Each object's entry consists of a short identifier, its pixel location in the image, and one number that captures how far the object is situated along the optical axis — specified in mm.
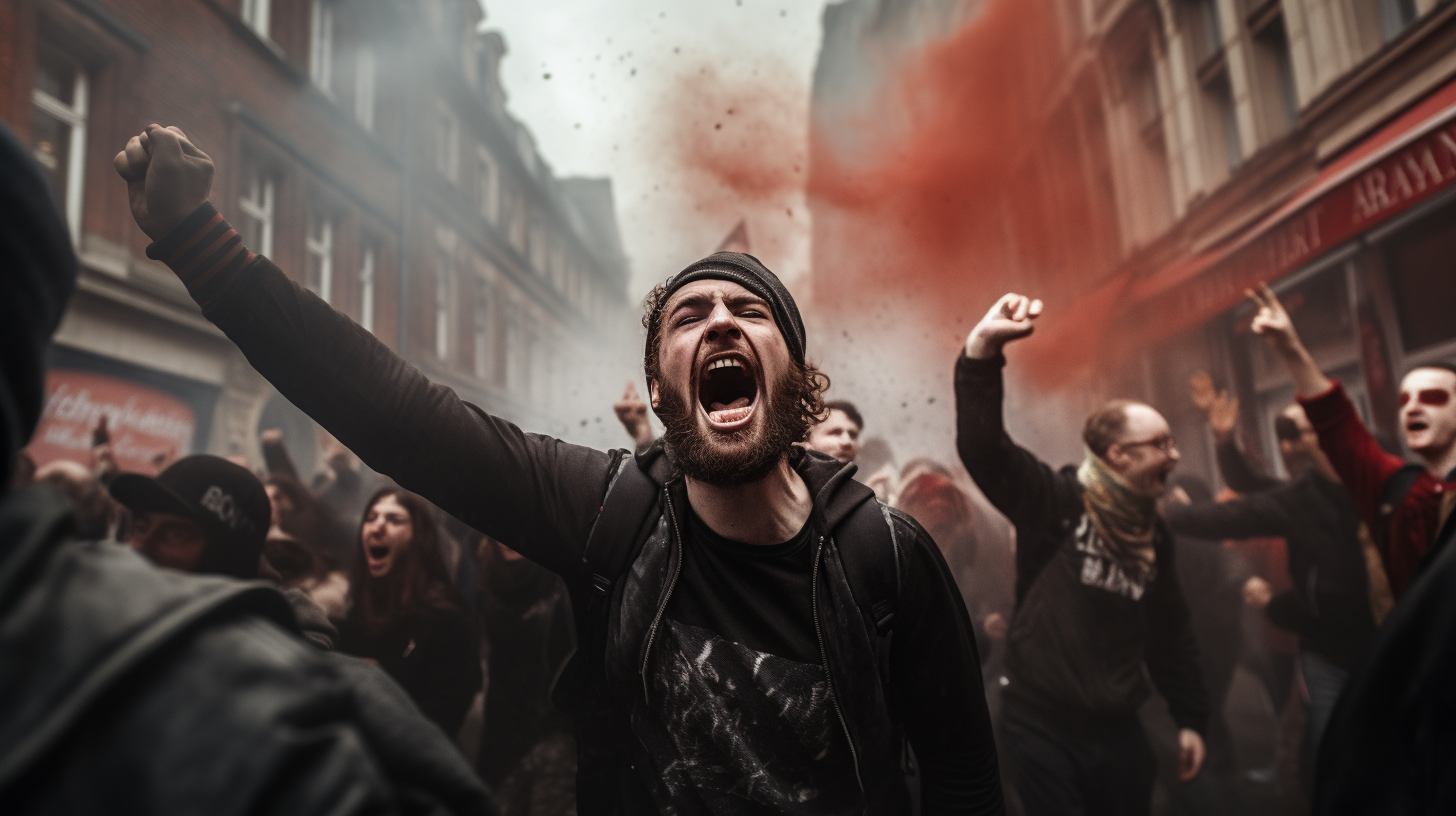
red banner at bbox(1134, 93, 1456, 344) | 4785
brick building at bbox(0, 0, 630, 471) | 6066
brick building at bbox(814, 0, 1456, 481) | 5328
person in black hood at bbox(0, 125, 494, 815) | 467
